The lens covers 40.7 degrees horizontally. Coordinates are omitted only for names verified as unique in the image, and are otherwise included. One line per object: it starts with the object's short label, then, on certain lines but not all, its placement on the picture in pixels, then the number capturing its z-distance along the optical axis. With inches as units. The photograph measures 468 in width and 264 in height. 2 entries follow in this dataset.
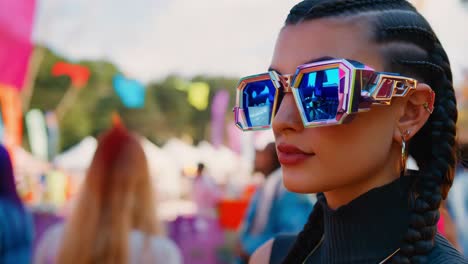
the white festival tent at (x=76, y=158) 557.3
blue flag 302.2
